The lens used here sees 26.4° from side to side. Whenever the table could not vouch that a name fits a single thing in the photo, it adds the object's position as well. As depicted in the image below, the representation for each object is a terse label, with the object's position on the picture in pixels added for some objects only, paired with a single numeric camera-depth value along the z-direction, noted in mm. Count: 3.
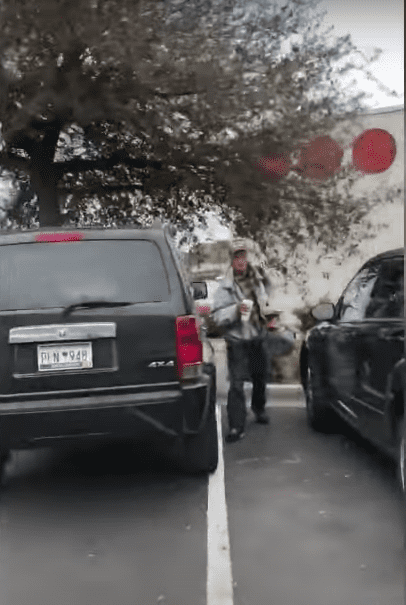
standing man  7527
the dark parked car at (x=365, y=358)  5148
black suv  5418
